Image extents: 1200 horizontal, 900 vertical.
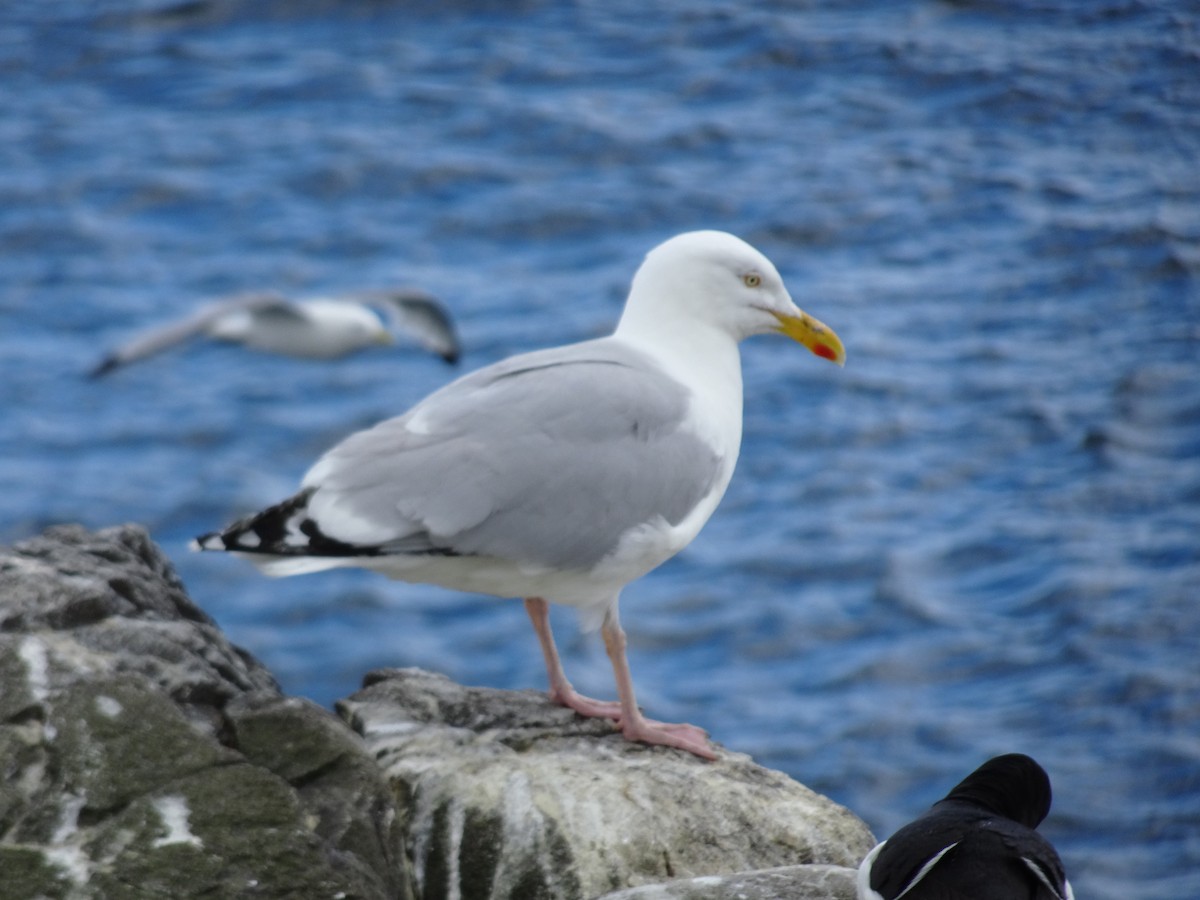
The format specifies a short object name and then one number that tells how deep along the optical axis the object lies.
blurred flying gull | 20.92
